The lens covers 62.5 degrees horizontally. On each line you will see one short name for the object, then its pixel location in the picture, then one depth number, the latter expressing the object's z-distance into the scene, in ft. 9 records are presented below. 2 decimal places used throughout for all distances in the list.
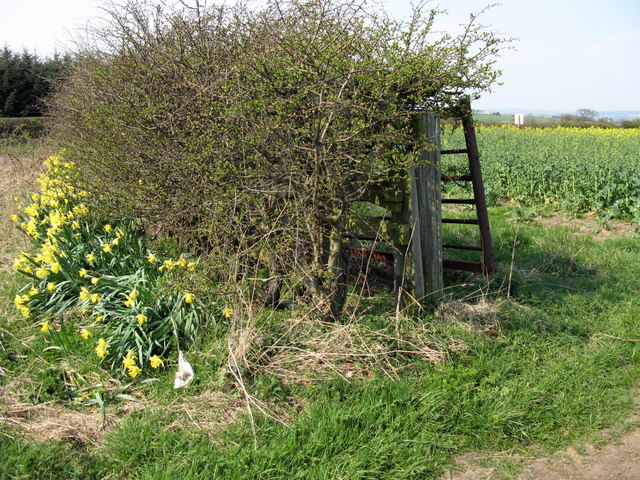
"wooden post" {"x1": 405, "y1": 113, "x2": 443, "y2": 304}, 15.19
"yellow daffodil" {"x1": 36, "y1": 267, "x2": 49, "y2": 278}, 14.83
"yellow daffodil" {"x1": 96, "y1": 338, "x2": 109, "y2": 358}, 12.20
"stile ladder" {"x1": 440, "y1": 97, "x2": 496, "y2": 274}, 18.51
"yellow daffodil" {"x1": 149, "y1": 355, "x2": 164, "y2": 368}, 12.19
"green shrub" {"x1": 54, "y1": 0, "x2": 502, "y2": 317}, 12.71
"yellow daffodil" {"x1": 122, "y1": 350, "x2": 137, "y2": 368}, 11.96
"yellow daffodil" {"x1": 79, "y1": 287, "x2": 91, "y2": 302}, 14.15
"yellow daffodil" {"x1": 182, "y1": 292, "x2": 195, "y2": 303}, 12.91
